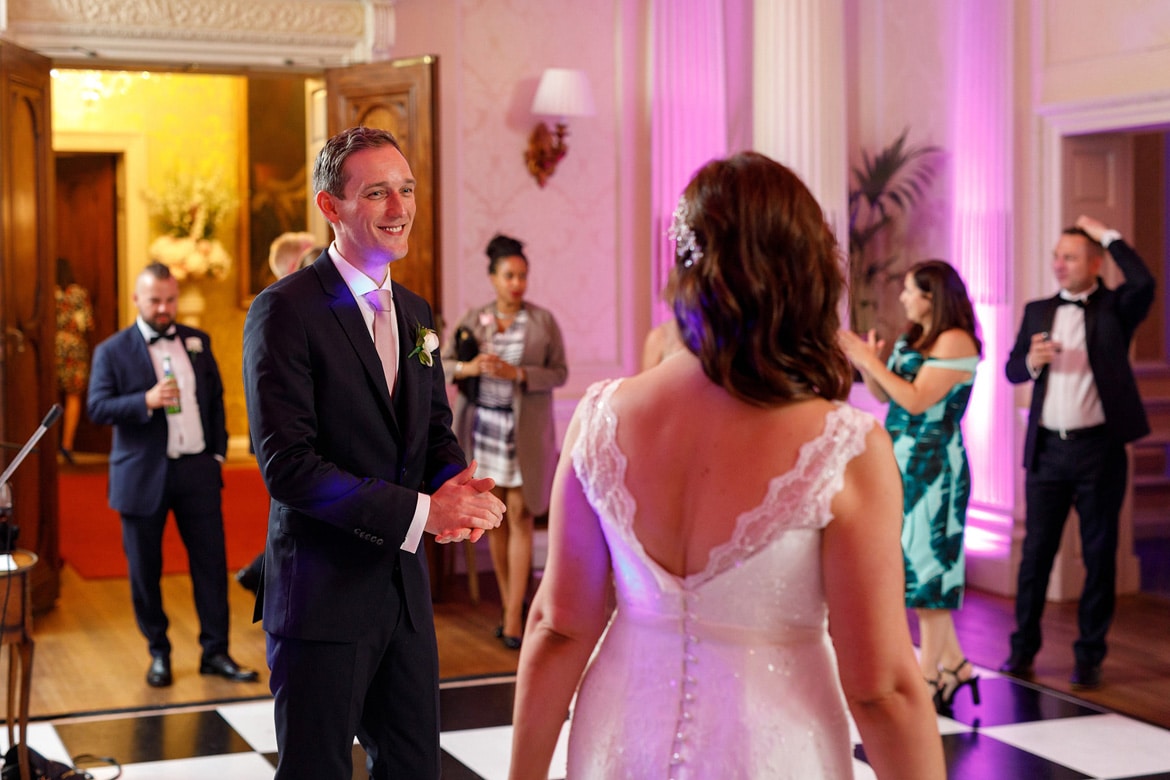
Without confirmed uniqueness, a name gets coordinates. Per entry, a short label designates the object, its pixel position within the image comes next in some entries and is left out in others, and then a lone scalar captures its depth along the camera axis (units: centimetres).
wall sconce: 770
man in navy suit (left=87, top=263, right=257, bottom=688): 548
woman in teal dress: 491
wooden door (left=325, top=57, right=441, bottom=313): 694
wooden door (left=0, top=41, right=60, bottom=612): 658
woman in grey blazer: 618
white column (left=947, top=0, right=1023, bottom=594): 727
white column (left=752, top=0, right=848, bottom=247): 743
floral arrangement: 1241
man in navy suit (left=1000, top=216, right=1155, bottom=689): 549
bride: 163
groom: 252
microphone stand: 315
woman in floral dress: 1235
